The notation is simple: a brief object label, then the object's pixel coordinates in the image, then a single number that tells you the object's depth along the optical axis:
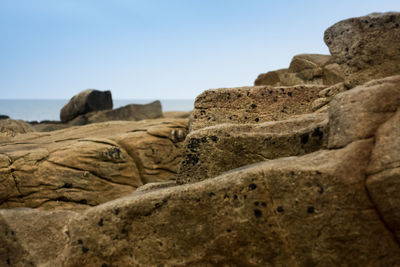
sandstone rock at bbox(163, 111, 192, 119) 15.85
